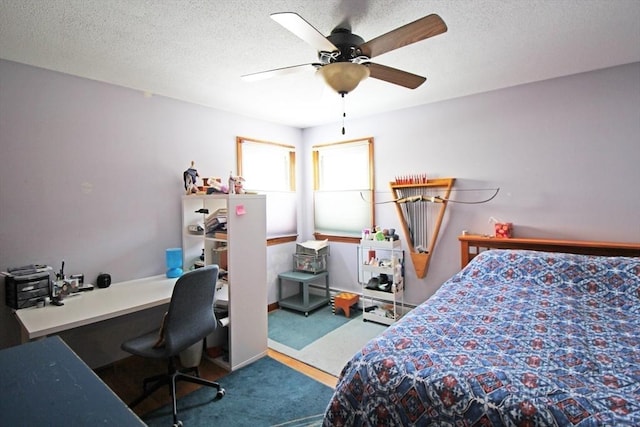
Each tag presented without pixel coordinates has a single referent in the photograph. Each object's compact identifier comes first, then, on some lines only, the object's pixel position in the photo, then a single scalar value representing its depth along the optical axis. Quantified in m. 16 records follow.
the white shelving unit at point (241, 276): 2.64
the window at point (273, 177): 3.90
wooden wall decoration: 3.43
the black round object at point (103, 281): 2.63
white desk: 1.83
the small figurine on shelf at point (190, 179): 3.05
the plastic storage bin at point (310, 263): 4.11
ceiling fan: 1.46
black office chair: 2.03
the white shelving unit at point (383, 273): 3.53
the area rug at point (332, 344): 2.79
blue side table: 3.91
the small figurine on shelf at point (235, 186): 2.75
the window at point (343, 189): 4.05
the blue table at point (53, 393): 0.65
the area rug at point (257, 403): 2.06
